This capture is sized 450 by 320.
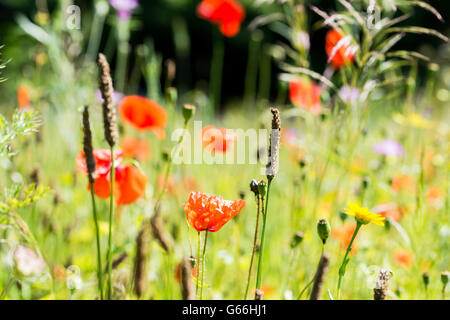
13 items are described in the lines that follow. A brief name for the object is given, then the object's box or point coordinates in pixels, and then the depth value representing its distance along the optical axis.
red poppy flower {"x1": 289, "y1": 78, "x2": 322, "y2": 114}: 2.11
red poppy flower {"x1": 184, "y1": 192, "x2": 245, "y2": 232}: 1.52
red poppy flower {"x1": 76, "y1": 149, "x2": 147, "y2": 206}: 1.68
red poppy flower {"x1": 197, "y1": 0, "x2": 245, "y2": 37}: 2.67
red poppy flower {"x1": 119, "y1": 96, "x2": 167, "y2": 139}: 1.93
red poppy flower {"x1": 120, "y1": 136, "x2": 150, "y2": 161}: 2.12
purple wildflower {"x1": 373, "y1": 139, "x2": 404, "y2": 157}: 2.23
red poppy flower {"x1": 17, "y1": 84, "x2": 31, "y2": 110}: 2.18
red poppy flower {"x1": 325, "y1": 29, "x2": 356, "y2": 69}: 1.93
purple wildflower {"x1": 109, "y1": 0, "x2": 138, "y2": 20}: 2.68
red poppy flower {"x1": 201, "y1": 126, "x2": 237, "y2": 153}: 1.78
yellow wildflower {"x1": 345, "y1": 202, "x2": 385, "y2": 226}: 1.53
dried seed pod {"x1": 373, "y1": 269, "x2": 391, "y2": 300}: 1.48
